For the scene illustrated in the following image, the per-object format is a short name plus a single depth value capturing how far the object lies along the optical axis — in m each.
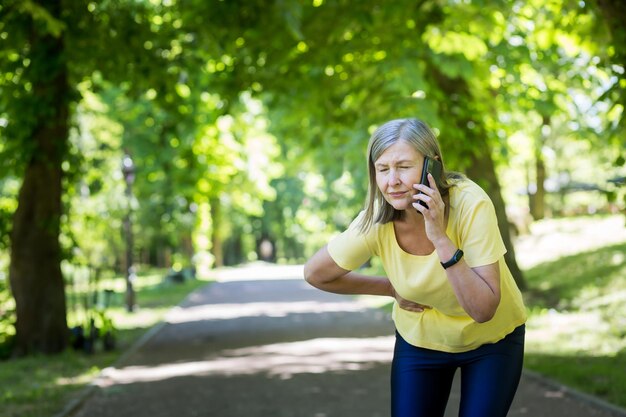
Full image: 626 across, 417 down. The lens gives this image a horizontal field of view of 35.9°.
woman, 3.22
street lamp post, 23.03
